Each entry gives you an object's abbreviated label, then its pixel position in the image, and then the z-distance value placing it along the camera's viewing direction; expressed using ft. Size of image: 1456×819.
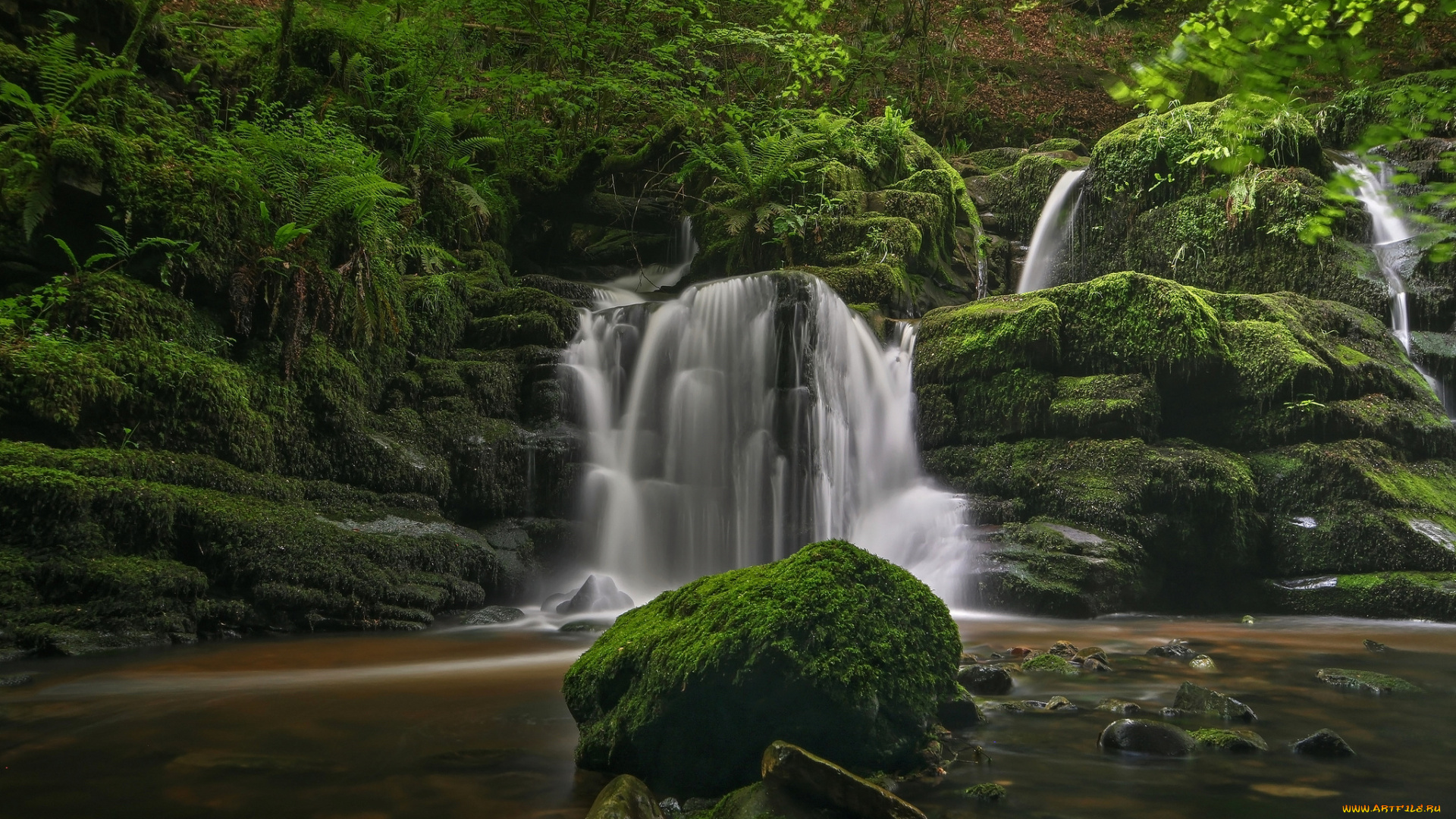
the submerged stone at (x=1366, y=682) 14.20
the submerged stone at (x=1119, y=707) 12.64
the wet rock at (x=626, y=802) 8.33
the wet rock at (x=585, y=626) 21.93
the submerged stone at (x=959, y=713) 11.80
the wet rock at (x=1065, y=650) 17.11
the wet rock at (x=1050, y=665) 15.92
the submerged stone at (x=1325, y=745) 10.62
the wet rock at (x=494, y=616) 23.50
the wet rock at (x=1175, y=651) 17.40
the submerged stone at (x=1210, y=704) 12.29
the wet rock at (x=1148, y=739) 10.62
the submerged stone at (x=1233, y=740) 10.73
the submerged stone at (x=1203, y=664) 16.38
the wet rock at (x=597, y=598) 24.63
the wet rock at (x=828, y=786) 8.05
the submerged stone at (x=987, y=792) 9.20
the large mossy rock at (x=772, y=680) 9.46
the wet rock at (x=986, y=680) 13.99
